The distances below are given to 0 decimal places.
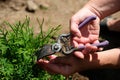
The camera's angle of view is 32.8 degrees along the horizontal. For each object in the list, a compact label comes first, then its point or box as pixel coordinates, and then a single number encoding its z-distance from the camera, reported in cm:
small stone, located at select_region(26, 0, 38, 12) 198
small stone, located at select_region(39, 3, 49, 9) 202
